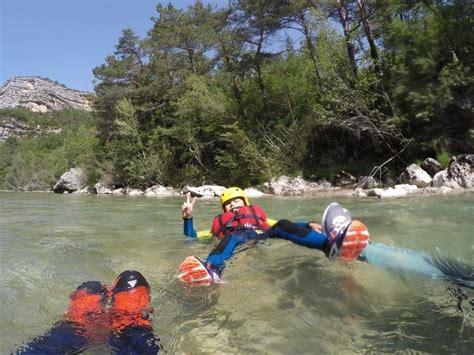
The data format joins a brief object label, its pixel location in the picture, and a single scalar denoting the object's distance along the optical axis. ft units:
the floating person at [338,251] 10.41
